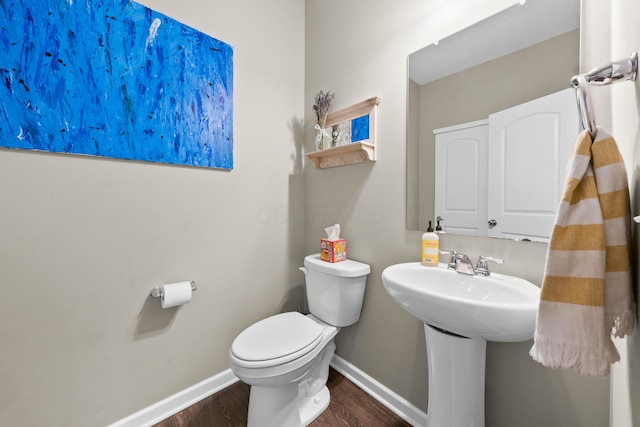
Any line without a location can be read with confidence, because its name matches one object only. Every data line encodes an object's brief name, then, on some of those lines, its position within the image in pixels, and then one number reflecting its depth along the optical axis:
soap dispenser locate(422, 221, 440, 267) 1.09
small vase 1.58
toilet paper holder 1.20
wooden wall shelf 1.35
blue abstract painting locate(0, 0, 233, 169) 0.94
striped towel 0.45
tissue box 1.43
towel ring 0.45
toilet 1.02
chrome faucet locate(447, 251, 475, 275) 1.00
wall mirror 0.87
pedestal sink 0.69
